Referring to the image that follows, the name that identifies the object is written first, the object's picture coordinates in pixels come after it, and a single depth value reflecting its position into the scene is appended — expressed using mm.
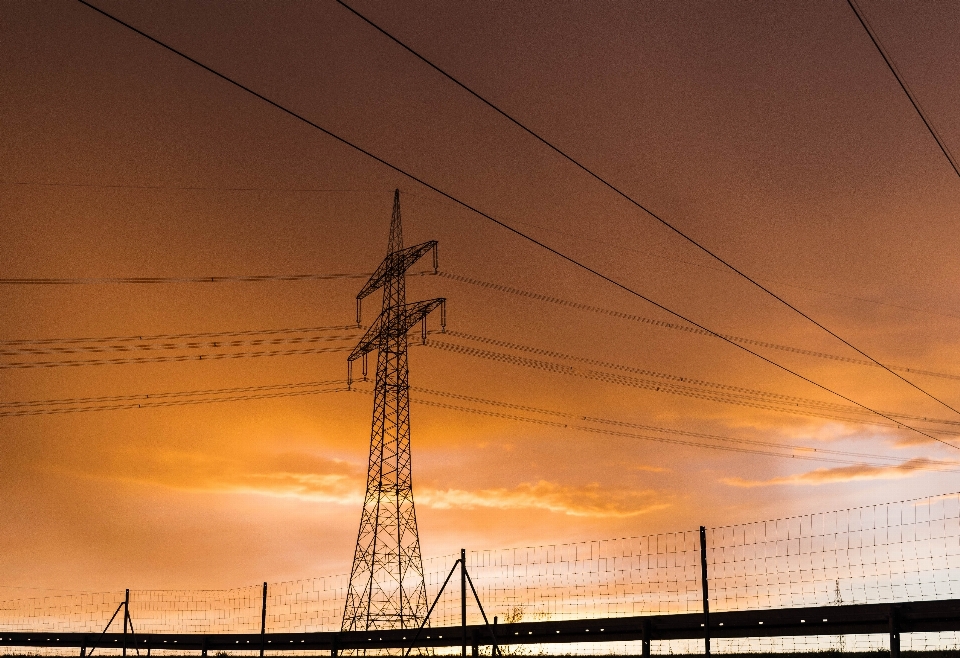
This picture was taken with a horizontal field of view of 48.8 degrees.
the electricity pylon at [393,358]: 36531
